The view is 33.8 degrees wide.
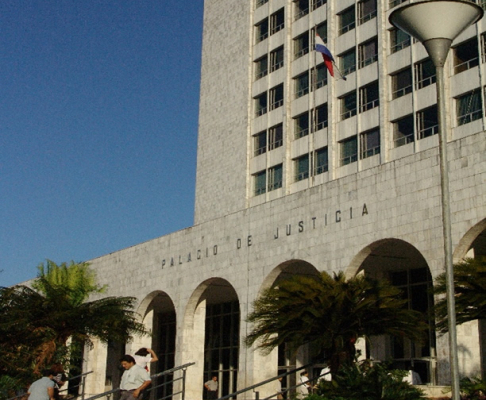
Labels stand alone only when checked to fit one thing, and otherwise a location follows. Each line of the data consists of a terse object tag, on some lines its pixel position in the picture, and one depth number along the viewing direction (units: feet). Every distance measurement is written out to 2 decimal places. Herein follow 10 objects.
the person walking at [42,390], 49.60
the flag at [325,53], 114.21
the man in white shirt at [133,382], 47.44
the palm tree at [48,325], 89.66
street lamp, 37.19
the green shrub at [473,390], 57.39
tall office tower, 124.16
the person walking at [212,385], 100.48
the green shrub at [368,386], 52.80
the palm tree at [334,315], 59.77
